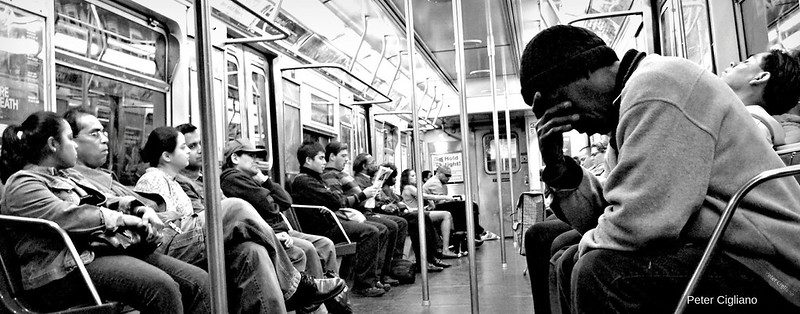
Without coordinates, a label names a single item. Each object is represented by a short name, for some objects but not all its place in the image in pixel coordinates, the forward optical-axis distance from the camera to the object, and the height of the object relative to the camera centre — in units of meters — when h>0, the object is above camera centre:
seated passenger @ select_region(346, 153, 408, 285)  5.83 -0.35
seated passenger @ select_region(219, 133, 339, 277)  4.02 -0.03
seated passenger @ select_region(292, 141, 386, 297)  5.08 -0.33
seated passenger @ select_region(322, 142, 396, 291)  5.66 -0.09
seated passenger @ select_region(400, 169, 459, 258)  8.30 -0.34
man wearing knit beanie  1.15 -0.08
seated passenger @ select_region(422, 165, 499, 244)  9.52 -0.36
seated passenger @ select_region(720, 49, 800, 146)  2.45 +0.29
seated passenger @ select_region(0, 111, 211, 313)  2.04 -0.12
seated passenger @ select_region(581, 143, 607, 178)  5.04 +0.10
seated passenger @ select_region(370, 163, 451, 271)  6.97 -0.41
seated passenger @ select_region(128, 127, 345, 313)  2.76 -0.23
